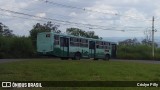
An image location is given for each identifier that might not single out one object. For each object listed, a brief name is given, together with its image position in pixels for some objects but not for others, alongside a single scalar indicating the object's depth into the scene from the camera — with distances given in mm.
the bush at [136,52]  42272
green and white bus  21604
